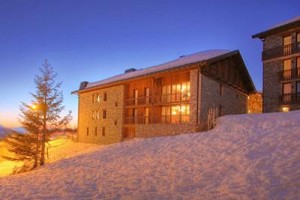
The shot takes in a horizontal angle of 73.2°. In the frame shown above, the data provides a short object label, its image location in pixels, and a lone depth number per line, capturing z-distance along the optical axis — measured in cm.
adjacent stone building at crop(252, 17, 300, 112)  1898
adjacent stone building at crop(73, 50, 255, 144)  1809
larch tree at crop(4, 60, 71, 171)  1772
